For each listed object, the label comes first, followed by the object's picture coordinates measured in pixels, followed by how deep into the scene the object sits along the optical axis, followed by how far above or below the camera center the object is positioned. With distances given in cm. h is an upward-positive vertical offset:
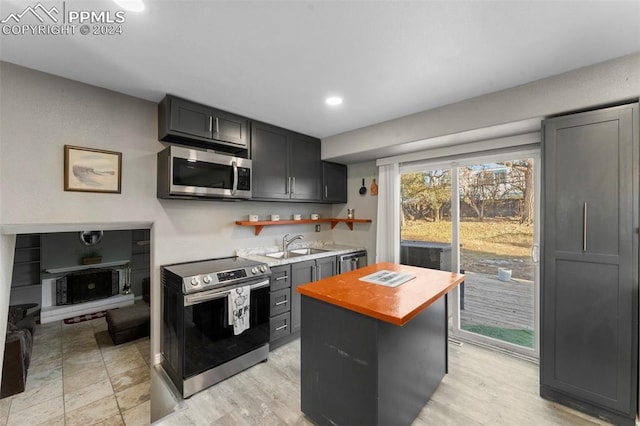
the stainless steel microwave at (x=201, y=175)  226 +36
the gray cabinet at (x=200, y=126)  230 +84
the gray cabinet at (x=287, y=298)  270 -93
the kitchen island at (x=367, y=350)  145 -87
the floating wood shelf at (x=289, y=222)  307 -13
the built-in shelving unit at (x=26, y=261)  400 -78
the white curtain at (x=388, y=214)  344 -2
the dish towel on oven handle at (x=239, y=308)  223 -85
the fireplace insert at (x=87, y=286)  418 -126
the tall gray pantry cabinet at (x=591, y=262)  172 -36
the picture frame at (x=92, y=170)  202 +35
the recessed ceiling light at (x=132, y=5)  127 +104
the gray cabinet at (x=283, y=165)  297 +61
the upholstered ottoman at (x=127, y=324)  306 -136
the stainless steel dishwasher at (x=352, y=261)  343 -68
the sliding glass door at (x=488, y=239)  259 -30
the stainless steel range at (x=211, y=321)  205 -94
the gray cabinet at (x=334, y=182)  376 +46
